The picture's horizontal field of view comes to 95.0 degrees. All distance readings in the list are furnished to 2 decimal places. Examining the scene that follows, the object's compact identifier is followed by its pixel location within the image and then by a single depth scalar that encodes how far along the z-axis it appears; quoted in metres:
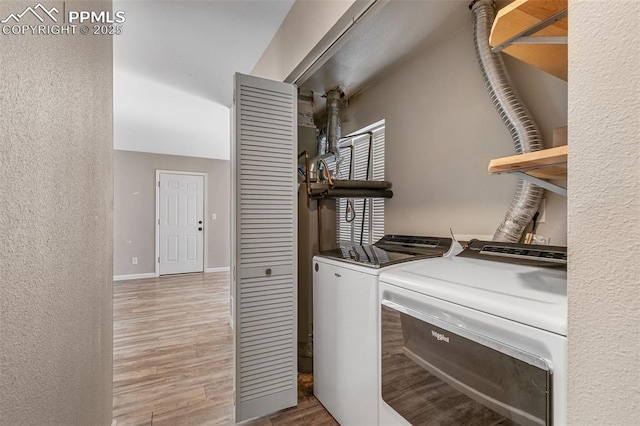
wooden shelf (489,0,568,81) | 0.74
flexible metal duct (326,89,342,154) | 2.68
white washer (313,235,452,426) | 1.38
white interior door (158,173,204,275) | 5.54
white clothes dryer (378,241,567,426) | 0.76
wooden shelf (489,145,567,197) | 0.78
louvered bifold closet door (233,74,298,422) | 1.65
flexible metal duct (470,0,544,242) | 1.40
